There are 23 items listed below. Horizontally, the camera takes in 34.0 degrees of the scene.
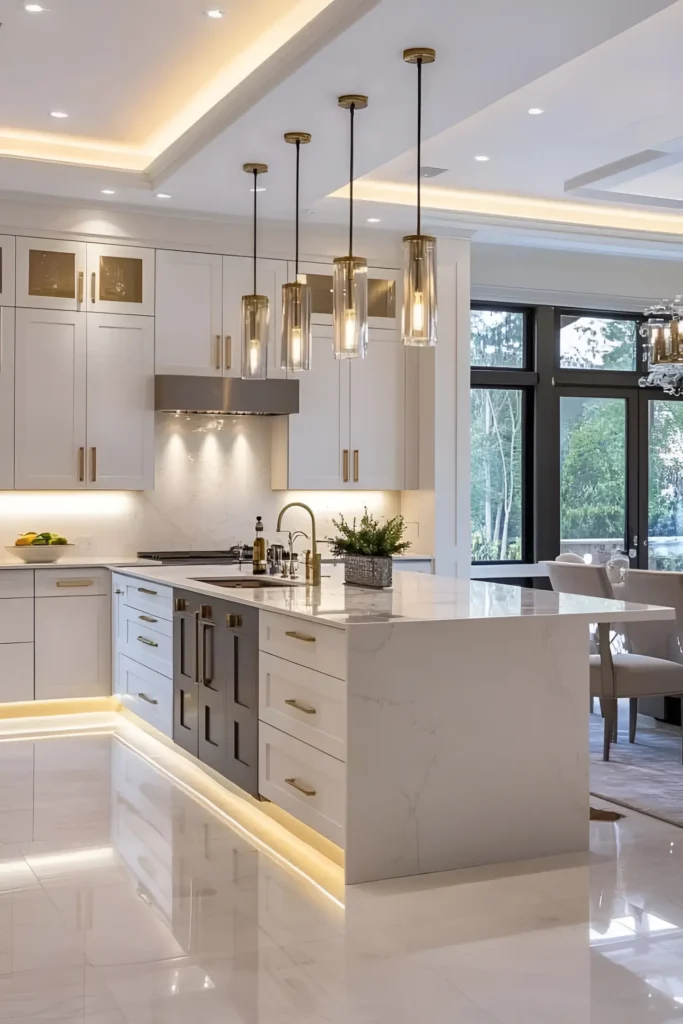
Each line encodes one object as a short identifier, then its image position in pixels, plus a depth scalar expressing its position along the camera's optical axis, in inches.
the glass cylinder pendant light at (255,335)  190.5
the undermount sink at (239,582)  206.2
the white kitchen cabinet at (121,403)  259.4
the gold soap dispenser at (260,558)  212.7
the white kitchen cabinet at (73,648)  247.0
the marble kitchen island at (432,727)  139.0
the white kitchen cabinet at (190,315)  264.8
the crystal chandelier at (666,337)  233.1
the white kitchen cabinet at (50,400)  252.2
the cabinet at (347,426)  279.7
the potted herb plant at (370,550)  179.6
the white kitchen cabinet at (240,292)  270.5
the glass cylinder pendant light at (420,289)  149.5
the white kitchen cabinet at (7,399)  250.1
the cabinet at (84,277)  252.5
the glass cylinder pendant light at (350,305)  160.1
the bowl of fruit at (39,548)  248.2
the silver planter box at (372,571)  182.4
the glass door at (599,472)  329.1
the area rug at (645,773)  176.4
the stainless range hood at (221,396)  260.4
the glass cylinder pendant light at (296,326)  178.7
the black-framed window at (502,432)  318.5
